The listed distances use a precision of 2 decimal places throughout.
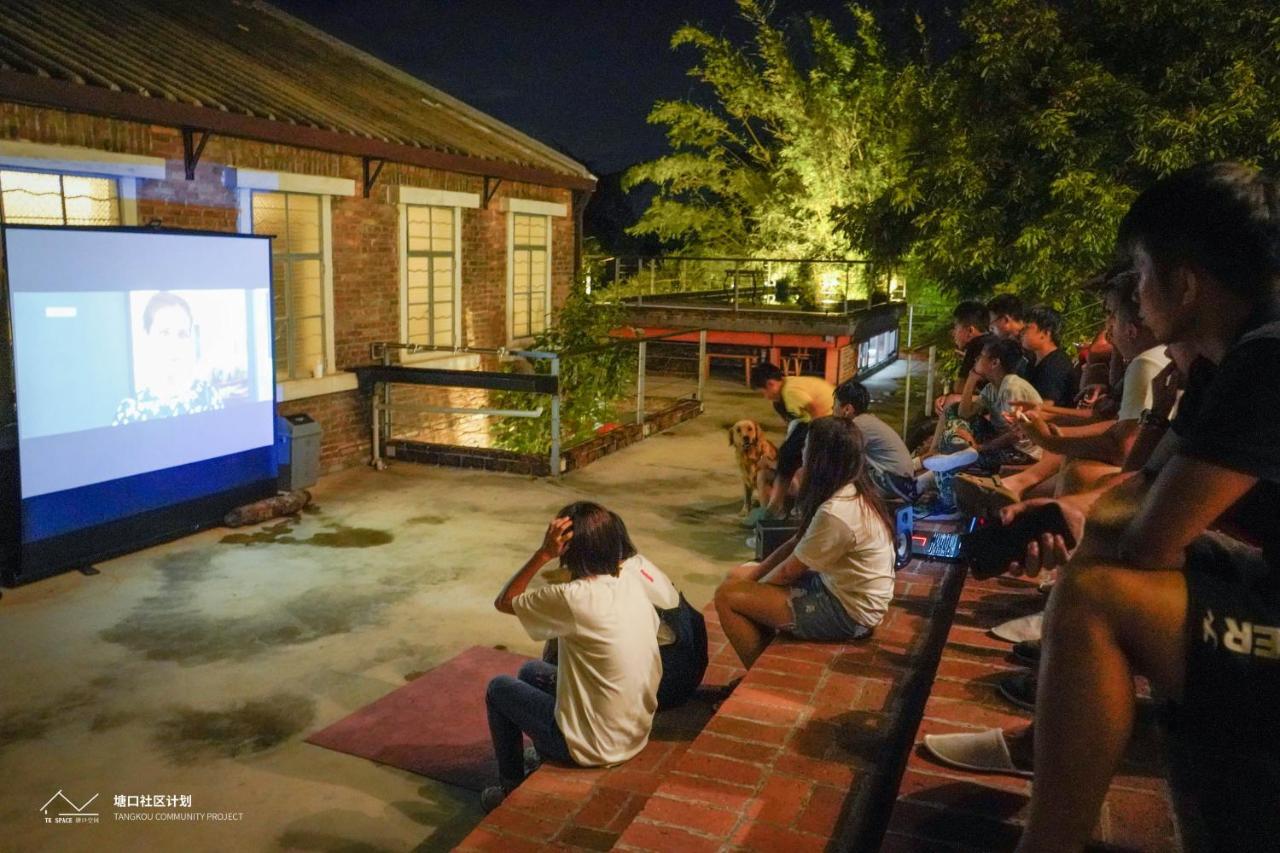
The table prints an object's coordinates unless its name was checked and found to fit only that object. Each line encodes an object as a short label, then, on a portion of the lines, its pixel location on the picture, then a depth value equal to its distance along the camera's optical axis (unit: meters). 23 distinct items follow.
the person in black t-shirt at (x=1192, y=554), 1.81
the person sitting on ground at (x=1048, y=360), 6.25
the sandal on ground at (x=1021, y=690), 3.27
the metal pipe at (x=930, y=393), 12.21
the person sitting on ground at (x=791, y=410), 6.53
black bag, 4.22
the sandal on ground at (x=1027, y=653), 3.55
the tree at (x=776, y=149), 23.22
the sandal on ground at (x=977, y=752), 2.81
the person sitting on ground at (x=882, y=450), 5.94
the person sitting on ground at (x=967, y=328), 7.01
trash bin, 9.20
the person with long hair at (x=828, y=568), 4.15
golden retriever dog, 8.06
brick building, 7.51
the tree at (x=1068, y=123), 9.15
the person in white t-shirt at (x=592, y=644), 3.70
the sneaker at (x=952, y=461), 5.85
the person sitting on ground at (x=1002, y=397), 5.82
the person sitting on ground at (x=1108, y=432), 3.29
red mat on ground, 4.55
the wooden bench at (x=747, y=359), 18.52
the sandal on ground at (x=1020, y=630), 3.86
